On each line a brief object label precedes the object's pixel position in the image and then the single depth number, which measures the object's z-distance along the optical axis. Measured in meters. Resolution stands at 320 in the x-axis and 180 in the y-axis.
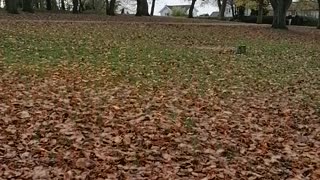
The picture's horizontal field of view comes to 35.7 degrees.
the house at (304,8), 64.81
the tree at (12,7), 33.73
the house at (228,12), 82.81
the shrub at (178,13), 73.41
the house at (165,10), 138.00
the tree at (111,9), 44.21
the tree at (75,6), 45.47
